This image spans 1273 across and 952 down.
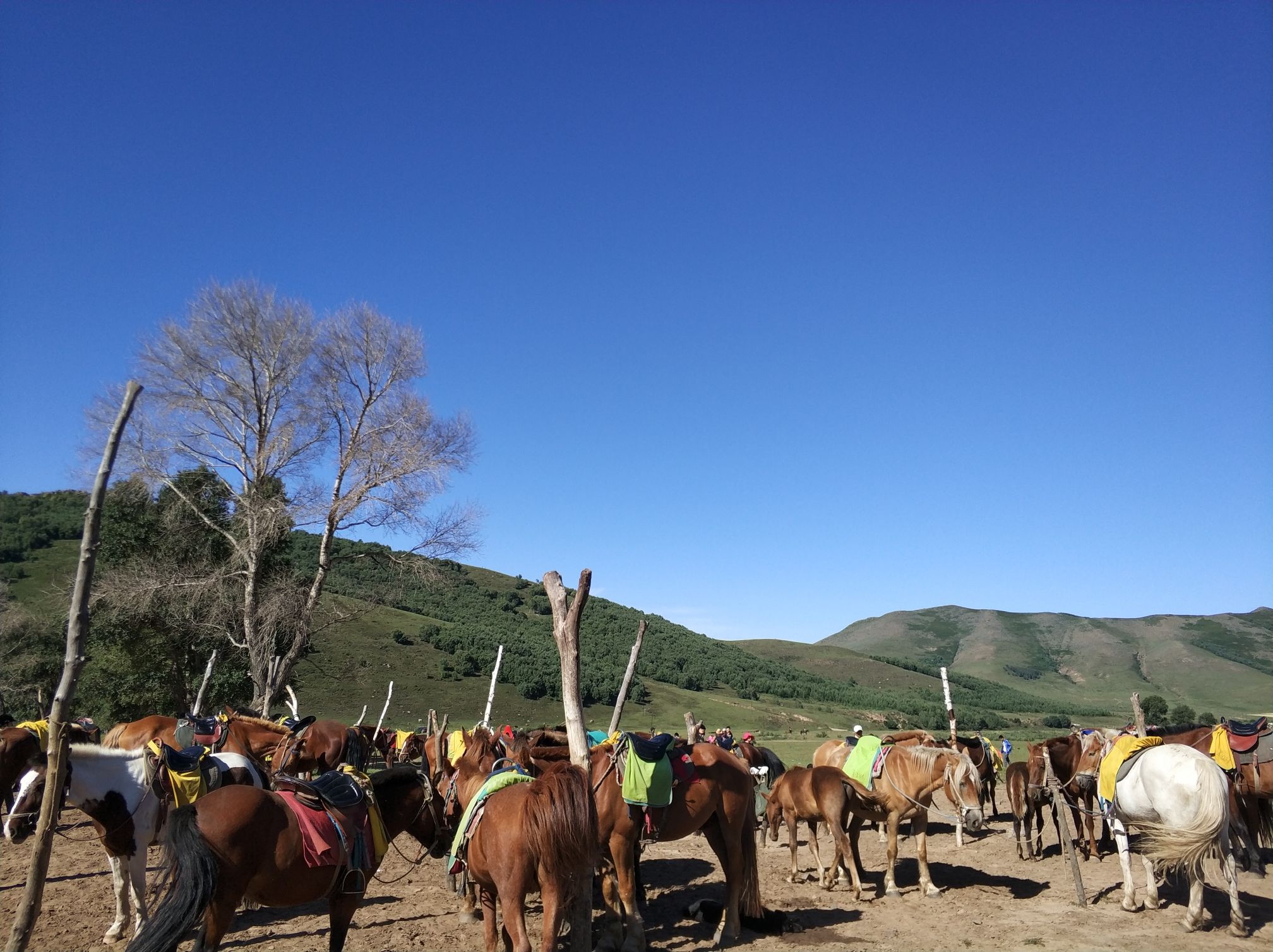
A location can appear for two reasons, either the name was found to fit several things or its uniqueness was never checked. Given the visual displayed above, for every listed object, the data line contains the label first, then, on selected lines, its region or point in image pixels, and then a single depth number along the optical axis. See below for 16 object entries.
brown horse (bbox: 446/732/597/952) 5.05
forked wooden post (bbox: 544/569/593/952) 6.69
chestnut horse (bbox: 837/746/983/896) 9.70
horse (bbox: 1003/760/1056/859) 12.01
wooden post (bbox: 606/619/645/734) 8.83
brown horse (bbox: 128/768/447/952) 4.42
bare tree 17.22
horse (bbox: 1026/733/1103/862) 10.73
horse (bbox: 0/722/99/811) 8.20
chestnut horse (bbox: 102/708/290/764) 11.44
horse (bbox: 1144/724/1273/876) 9.69
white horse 7.71
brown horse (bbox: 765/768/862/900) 9.59
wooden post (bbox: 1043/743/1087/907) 9.00
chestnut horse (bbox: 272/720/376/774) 12.23
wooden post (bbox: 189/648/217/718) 16.70
